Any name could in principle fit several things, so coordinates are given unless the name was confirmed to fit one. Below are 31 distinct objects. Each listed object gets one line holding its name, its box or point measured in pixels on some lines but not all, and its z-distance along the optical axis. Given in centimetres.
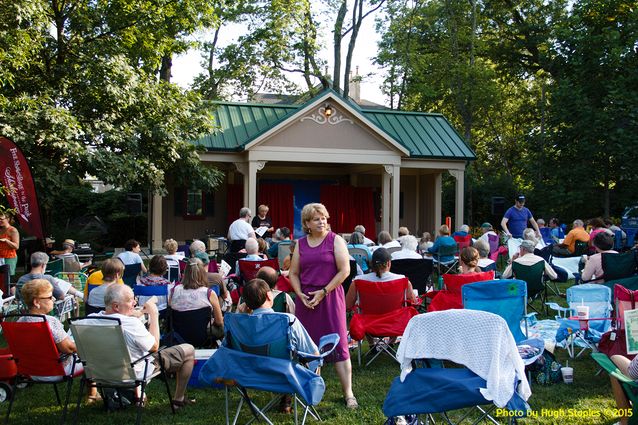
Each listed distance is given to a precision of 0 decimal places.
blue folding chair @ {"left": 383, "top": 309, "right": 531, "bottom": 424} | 360
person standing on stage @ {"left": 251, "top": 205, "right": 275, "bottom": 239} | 1169
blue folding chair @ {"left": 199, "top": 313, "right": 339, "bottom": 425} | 418
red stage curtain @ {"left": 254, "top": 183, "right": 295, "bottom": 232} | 1953
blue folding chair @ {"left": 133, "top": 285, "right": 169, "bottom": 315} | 618
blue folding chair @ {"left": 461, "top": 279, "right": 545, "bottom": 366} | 567
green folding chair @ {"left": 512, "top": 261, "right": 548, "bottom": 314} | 797
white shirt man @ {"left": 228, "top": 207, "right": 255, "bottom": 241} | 1025
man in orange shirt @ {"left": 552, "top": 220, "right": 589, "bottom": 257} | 1211
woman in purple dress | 484
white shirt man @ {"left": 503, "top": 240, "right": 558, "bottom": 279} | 796
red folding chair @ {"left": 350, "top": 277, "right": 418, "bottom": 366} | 600
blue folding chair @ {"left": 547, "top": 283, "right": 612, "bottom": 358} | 622
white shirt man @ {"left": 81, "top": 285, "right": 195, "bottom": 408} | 452
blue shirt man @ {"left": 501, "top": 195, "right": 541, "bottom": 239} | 1256
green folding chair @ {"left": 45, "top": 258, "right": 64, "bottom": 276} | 870
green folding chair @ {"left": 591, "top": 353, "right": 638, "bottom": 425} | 368
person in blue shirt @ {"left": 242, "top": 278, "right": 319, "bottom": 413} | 431
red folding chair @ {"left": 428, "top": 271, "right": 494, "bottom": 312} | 644
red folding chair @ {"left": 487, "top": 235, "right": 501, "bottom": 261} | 1206
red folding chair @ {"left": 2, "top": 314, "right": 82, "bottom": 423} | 461
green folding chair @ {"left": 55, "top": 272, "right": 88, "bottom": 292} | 834
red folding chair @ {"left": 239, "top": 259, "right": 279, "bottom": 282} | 789
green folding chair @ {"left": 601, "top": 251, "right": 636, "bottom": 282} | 725
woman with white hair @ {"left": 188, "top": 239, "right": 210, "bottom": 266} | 818
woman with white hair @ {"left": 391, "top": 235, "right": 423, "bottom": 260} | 823
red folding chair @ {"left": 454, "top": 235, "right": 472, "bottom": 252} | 1242
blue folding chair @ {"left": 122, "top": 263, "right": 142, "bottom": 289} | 799
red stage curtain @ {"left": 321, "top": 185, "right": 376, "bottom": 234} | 2019
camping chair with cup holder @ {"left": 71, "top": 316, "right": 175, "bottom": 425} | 435
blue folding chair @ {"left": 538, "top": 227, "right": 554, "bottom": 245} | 1454
